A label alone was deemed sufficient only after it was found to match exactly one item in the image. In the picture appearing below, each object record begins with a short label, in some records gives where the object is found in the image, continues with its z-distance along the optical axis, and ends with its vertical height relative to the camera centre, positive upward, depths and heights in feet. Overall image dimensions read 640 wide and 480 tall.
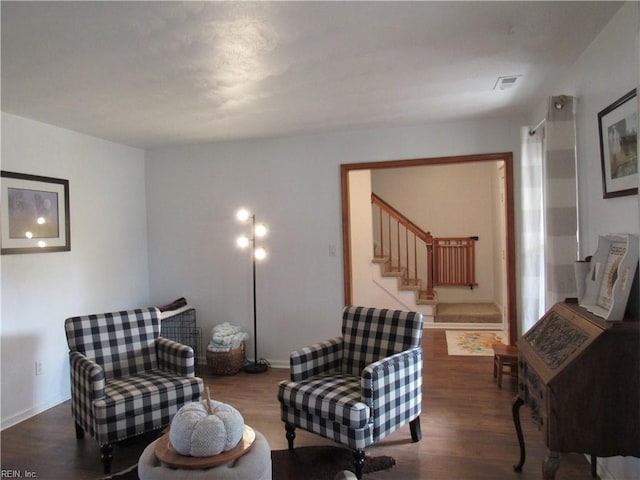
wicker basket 13.92 -3.83
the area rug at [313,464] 8.19 -4.40
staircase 21.71 -0.87
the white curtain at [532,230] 11.44 +0.11
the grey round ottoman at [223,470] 5.77 -3.08
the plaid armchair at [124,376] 8.47 -2.96
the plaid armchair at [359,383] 7.98 -2.96
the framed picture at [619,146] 6.32 +1.35
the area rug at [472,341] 15.87 -4.17
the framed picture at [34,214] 10.77 +0.90
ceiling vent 9.52 +3.45
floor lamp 14.54 -0.22
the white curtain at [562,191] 8.54 +0.84
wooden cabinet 5.65 -2.15
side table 12.17 -3.53
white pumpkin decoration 6.10 -2.71
